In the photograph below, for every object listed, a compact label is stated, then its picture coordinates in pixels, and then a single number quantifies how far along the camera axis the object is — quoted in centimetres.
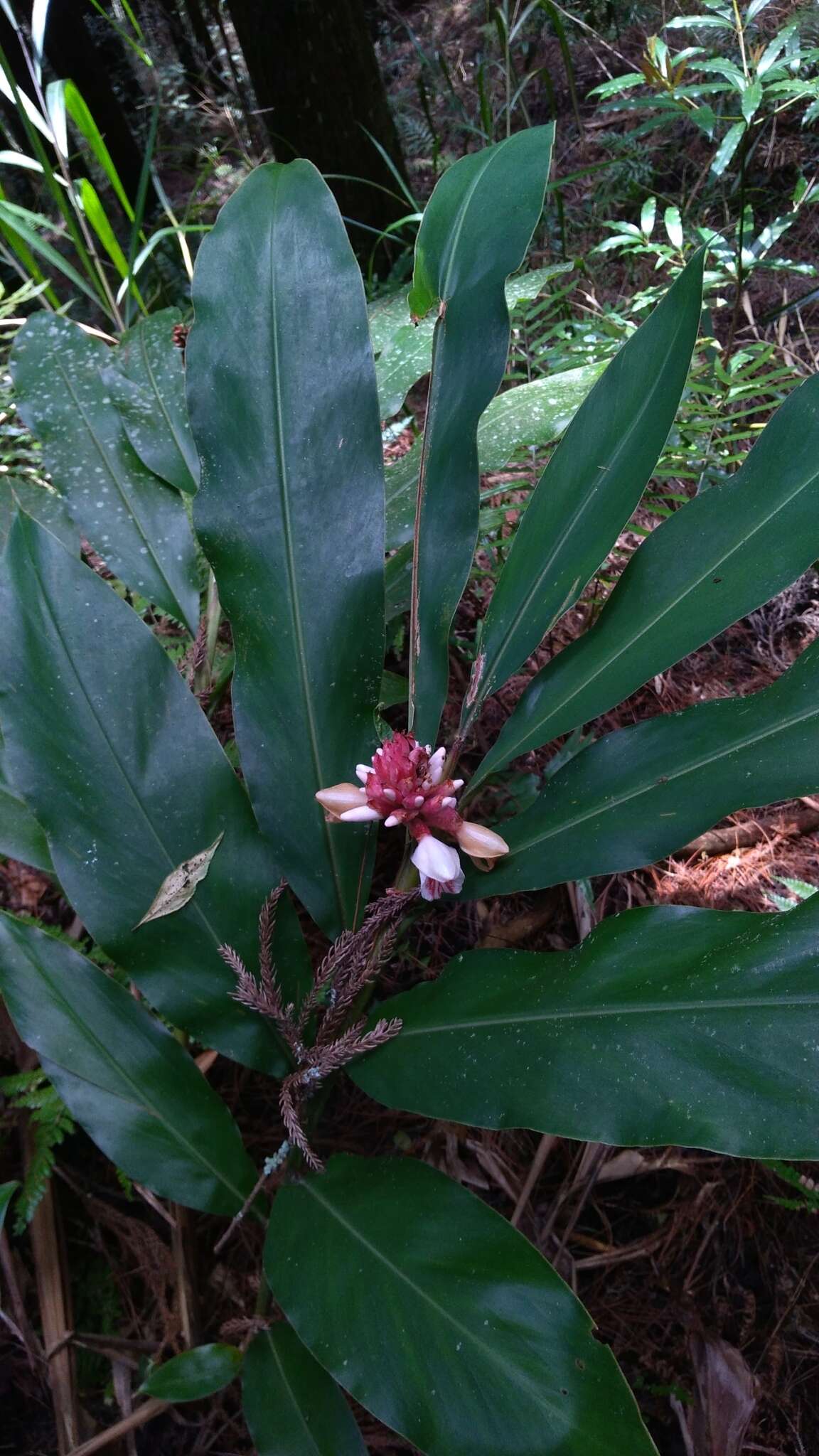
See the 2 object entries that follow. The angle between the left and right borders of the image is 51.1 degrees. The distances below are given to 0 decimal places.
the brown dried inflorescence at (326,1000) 68
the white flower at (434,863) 66
